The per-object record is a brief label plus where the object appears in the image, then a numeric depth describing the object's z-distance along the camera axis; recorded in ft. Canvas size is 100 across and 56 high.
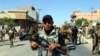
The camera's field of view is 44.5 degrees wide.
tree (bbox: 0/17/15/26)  76.99
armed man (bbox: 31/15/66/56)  5.50
